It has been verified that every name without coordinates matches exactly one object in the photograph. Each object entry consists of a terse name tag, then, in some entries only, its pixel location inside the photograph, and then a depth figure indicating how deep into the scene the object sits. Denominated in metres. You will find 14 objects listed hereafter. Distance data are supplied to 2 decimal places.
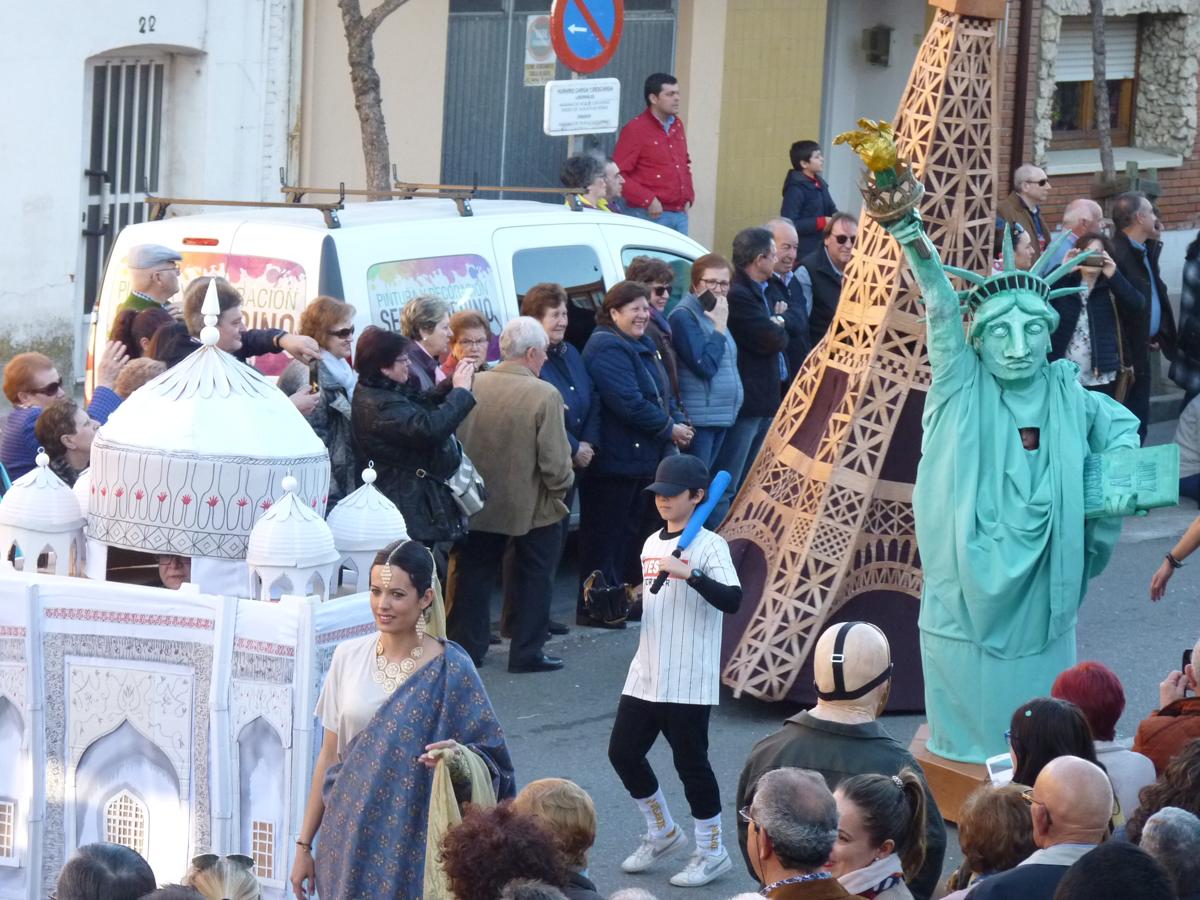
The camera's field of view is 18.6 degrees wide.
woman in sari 10.35
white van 17.78
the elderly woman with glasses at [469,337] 16.95
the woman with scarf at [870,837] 9.01
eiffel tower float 16.30
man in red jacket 28.36
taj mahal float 11.56
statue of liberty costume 13.70
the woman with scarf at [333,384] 16.26
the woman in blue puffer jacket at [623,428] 18.56
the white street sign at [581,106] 23.26
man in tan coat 17.27
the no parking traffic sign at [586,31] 23.23
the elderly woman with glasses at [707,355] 19.58
